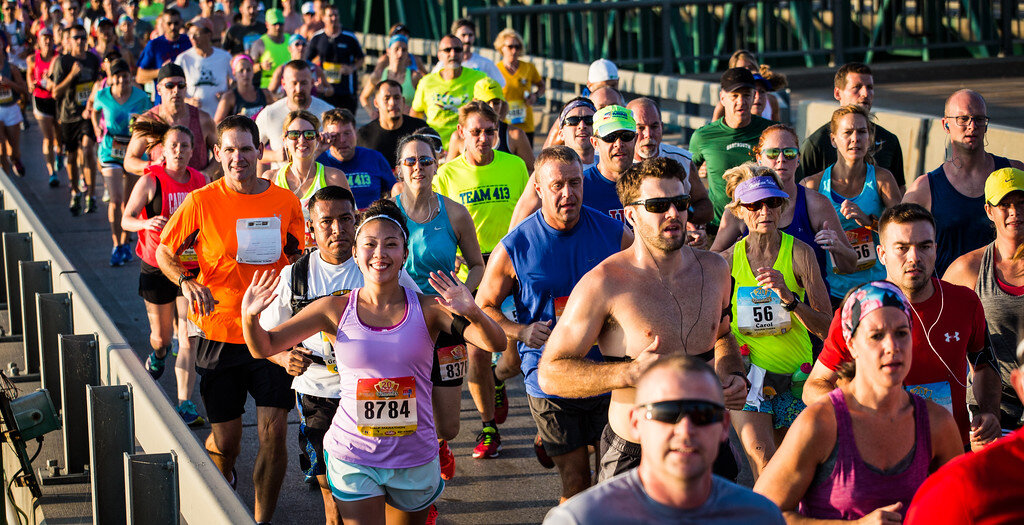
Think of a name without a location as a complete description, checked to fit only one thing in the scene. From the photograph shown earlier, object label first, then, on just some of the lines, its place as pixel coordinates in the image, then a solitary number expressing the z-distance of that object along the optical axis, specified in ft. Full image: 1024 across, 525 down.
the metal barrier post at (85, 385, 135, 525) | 35.70
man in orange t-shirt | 44.65
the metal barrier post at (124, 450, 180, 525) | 30.53
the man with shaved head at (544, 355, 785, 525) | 20.86
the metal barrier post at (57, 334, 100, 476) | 41.37
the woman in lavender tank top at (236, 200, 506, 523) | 34.50
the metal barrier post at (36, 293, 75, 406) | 47.24
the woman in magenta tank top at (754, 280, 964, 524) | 25.88
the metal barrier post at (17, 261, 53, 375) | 51.67
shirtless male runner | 32.83
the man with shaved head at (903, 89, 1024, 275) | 49.11
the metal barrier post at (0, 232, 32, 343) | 56.49
